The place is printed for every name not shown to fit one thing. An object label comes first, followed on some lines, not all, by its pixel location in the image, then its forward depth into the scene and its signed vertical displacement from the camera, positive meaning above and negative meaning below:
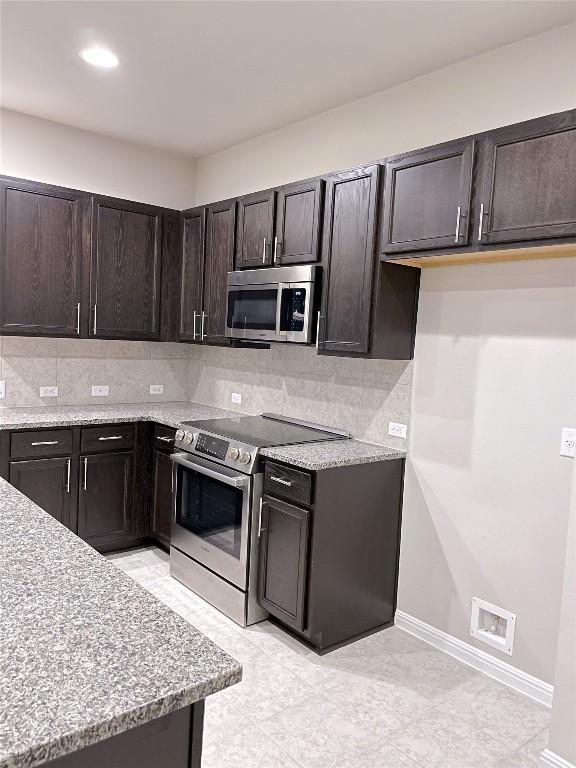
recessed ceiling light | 2.84 +1.37
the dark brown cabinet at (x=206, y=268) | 3.81 +0.47
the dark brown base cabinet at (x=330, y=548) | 2.78 -1.04
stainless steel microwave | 3.14 +0.21
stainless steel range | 3.03 -0.94
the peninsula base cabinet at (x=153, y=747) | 0.99 -0.75
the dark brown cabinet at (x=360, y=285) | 2.86 +0.30
